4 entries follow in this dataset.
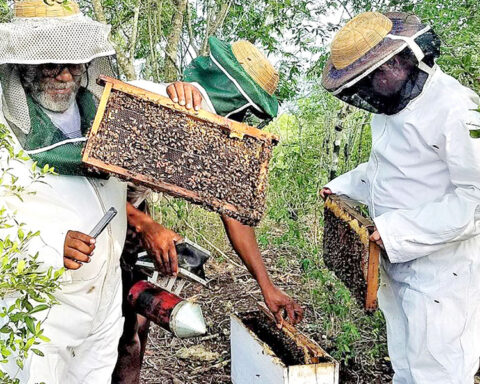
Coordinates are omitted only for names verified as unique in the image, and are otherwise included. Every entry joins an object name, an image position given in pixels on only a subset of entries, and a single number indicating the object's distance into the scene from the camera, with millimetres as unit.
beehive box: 2797
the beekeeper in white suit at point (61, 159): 2121
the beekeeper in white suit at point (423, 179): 2631
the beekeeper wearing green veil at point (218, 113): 2602
